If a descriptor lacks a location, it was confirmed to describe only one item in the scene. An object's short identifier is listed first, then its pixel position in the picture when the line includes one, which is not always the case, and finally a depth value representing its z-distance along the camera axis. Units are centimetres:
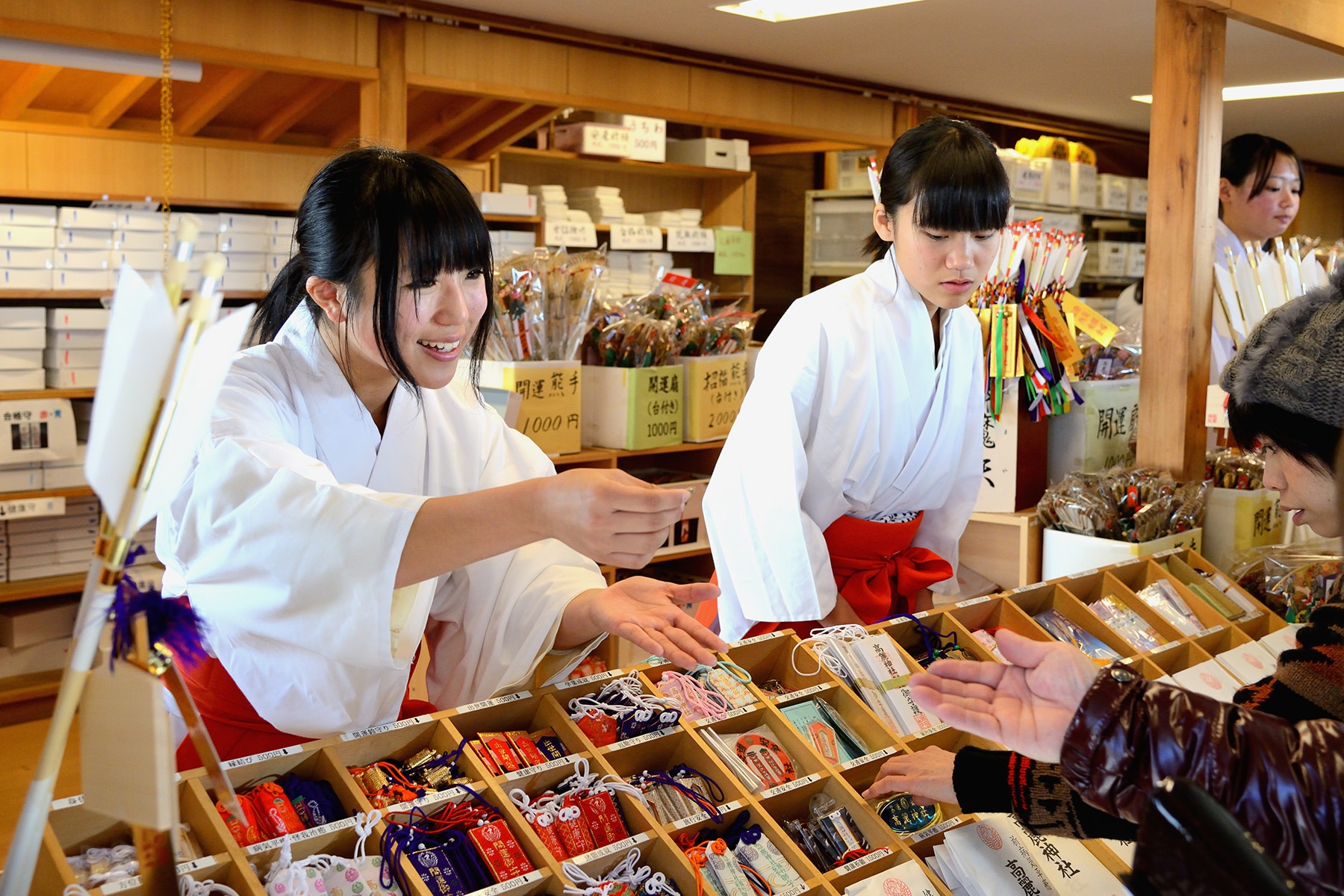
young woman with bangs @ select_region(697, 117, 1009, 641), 222
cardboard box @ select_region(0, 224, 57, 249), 367
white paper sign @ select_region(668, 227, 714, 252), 547
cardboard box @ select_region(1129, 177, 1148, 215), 672
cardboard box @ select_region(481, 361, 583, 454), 323
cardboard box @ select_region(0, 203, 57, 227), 365
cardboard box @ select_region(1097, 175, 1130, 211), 641
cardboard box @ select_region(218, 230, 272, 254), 404
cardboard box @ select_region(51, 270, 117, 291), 380
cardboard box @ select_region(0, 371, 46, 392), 377
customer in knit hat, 126
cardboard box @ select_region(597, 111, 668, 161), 509
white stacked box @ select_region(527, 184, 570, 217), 493
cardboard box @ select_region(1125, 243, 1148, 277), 701
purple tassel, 71
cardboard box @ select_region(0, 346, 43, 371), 376
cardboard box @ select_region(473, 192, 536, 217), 460
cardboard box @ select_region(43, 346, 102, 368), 388
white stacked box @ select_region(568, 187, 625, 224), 526
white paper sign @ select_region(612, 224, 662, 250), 521
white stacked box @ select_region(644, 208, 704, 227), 552
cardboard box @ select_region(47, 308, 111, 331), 385
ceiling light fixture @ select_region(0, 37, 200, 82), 320
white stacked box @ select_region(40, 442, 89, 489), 383
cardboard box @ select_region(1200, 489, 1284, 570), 275
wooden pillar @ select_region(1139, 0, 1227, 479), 281
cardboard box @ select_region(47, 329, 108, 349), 388
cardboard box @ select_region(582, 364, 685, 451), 351
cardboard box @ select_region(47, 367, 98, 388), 389
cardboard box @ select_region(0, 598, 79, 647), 384
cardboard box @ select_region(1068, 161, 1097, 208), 606
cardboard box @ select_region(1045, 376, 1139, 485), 306
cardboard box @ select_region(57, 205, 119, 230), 376
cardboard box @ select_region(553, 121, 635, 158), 497
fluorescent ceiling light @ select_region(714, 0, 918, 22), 375
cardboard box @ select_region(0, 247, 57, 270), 369
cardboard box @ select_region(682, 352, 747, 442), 368
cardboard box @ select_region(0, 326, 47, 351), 375
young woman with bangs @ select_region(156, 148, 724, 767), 124
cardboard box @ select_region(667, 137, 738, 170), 550
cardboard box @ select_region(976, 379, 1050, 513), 286
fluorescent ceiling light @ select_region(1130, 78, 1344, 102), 536
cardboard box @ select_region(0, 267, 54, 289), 371
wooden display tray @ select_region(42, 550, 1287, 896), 111
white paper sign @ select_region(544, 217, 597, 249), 491
